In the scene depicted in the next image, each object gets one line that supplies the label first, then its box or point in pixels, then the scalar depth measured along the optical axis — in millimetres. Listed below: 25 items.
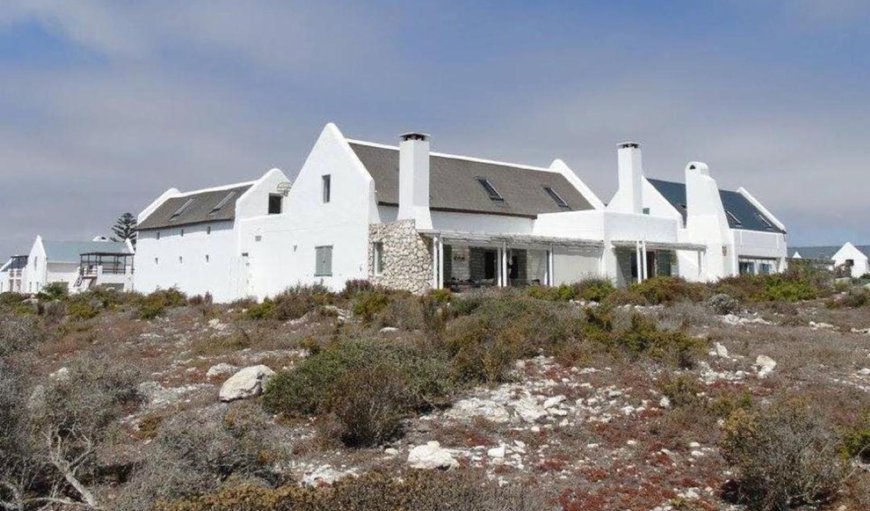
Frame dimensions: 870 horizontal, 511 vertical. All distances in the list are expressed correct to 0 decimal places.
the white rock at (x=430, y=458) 7941
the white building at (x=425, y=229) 27031
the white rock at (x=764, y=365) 12016
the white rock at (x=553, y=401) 10273
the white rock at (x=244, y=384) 11008
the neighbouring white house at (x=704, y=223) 34188
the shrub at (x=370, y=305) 19291
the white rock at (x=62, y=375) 9925
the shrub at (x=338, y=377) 10258
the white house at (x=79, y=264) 55281
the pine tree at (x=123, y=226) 90250
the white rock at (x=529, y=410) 9797
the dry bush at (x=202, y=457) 6477
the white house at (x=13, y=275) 67438
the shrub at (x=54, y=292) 36812
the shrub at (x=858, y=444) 8250
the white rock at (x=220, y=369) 13194
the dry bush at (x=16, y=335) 12445
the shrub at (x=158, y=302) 24906
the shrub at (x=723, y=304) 20828
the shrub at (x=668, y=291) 23047
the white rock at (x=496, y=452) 8413
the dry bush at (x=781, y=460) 7180
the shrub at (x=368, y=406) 8969
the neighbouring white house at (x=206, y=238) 34312
